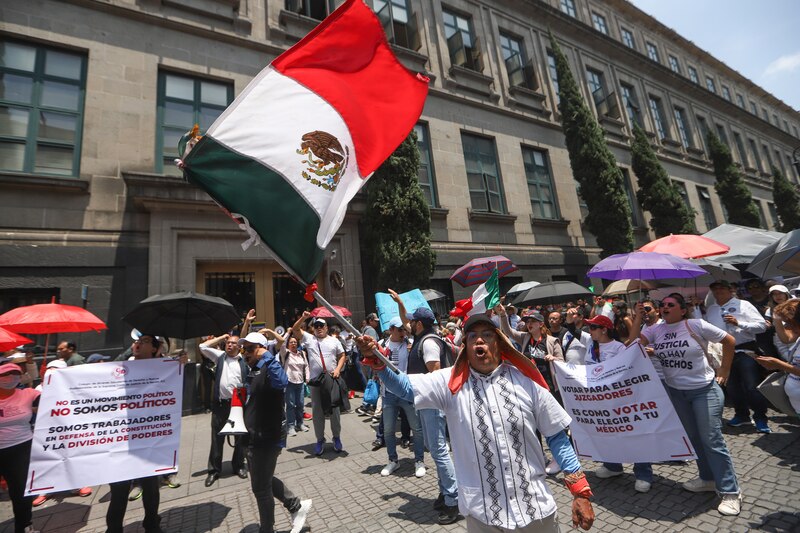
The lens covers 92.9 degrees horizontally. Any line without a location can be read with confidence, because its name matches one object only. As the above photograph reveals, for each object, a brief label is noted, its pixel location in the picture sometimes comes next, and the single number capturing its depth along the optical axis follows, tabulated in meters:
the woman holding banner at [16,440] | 4.10
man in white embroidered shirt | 2.19
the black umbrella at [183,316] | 4.96
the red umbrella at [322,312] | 9.49
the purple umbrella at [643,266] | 6.15
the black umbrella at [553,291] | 9.66
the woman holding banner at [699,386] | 3.73
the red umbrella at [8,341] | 5.02
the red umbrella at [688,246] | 7.03
